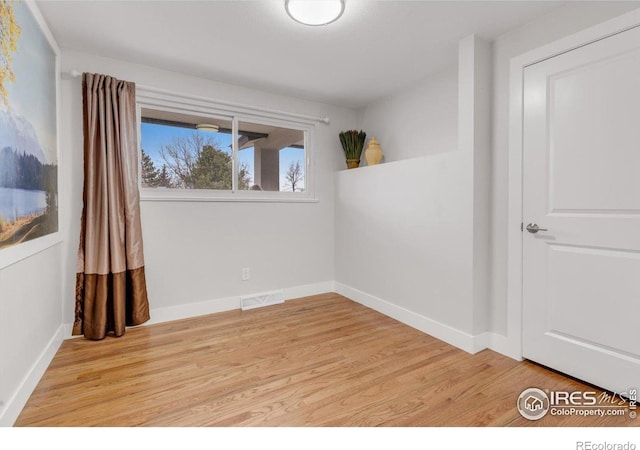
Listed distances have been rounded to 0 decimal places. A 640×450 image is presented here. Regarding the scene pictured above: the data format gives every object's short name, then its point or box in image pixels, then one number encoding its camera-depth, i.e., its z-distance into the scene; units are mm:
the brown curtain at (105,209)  2422
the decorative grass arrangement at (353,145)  3592
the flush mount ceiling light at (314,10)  1805
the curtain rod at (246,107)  2437
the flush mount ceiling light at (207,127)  3082
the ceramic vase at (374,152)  3346
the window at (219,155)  2881
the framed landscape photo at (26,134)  1444
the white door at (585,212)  1636
